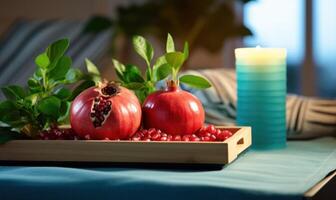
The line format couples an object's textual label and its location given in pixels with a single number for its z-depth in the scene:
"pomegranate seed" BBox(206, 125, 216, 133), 1.05
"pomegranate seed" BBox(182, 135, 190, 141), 1.01
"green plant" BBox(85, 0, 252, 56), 2.82
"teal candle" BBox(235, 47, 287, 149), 1.16
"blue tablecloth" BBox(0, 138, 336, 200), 0.85
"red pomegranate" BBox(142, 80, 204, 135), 1.04
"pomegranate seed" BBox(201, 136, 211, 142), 1.01
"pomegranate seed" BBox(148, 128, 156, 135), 1.02
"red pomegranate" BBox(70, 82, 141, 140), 1.01
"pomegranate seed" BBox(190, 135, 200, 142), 1.01
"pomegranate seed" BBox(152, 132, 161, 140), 1.01
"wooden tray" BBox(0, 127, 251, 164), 0.96
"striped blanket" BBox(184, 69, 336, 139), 1.31
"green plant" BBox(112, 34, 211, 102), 1.06
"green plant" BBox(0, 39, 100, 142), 1.03
